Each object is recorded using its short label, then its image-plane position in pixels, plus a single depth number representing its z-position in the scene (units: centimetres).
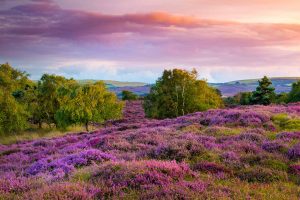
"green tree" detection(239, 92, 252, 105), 6439
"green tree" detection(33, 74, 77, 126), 4409
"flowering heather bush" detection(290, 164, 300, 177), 1063
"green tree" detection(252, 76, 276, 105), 6238
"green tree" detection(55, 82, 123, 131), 3828
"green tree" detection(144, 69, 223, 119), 4919
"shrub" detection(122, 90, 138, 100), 12044
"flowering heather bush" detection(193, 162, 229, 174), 1082
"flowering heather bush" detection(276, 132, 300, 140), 1539
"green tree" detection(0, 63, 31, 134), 3794
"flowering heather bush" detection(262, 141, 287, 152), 1338
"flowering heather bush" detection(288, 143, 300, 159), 1231
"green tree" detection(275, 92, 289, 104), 6844
